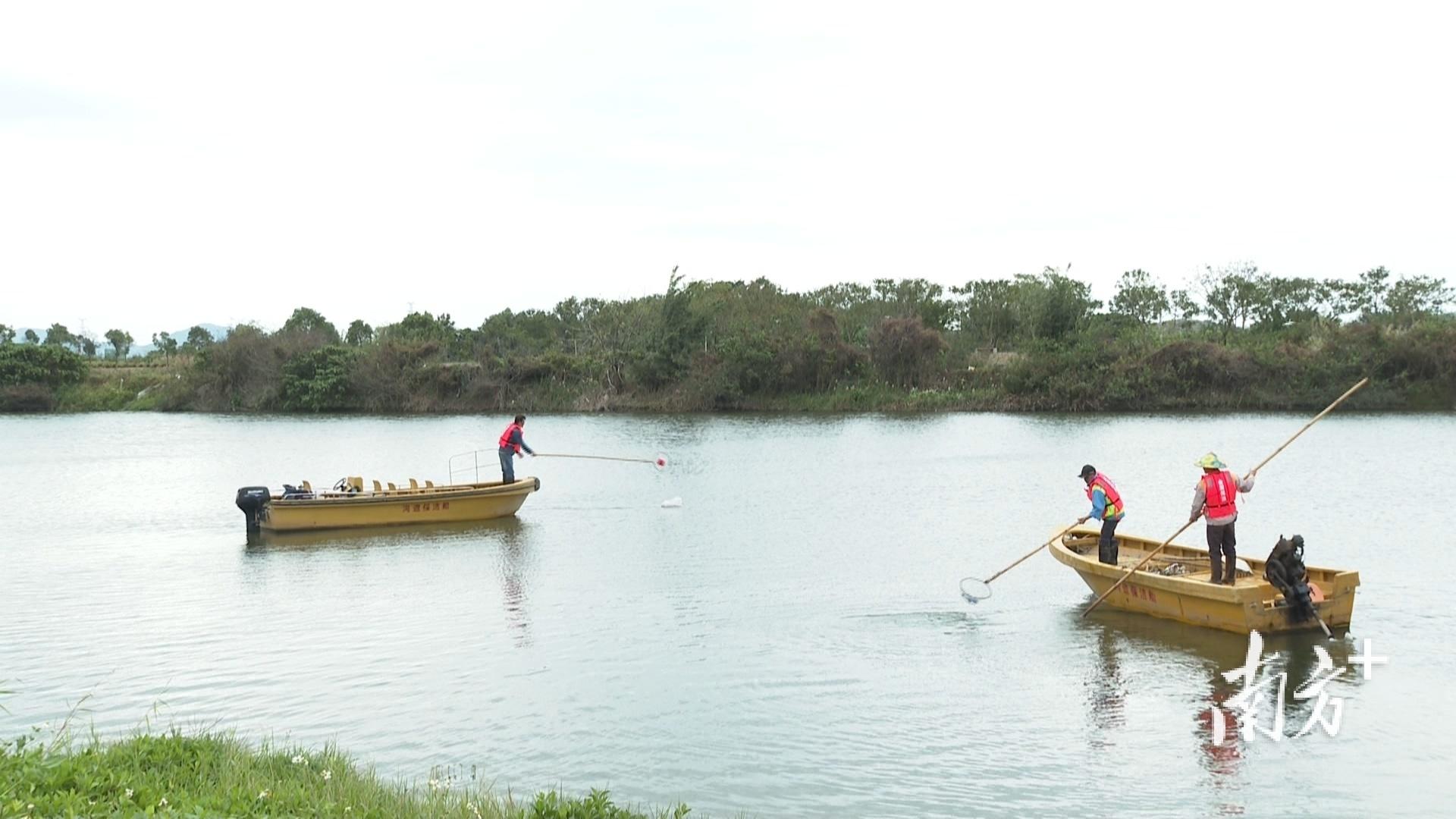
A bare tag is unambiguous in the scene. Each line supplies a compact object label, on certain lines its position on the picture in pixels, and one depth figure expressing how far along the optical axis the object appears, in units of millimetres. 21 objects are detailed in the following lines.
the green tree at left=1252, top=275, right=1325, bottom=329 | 73375
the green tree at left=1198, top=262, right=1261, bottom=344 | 74188
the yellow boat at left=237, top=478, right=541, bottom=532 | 23625
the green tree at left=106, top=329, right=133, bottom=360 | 101750
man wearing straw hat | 14156
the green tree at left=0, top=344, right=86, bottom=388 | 74812
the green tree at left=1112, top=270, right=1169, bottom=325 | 76188
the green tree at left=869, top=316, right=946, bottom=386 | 64250
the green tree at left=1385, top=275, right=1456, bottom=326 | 72688
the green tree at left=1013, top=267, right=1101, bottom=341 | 67562
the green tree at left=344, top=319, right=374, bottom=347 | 85312
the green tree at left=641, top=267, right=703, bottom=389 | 66438
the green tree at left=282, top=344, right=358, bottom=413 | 70938
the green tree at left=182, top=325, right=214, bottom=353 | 97600
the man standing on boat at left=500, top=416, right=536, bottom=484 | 25692
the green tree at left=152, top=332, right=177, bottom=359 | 94650
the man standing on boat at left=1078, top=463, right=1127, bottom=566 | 15859
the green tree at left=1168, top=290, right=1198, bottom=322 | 75812
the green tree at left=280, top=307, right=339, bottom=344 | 79938
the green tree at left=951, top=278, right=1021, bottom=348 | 72062
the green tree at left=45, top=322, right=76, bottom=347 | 96375
